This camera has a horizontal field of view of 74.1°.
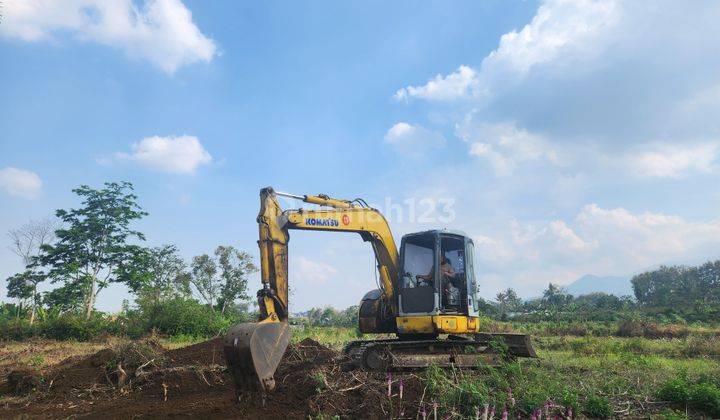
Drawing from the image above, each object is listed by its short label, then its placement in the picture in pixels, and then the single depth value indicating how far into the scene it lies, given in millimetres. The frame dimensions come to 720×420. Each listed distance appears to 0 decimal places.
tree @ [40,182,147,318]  28172
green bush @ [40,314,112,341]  22375
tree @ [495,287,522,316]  46669
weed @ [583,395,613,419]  6379
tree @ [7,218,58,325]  28453
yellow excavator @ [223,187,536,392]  8312
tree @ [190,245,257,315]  31281
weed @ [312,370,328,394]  7059
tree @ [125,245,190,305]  25845
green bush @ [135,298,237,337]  21891
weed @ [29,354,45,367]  13283
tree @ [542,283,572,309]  47562
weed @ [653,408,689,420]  5700
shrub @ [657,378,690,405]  6785
